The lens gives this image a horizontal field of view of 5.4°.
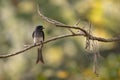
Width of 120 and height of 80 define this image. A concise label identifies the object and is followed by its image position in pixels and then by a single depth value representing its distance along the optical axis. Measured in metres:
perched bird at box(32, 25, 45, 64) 12.67
